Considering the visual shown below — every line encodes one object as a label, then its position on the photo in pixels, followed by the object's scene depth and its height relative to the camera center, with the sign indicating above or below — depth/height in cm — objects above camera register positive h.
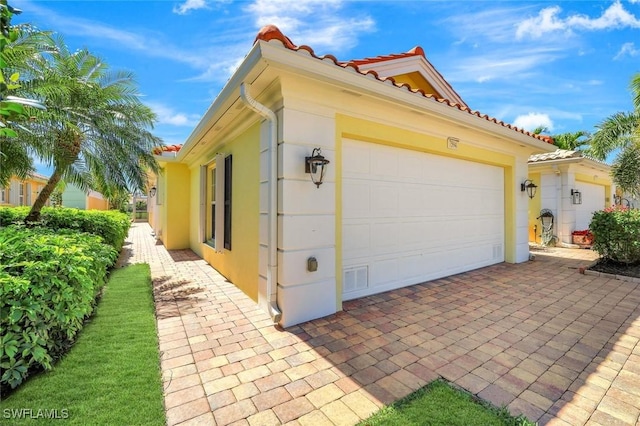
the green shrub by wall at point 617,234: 720 -59
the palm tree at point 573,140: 2073 +511
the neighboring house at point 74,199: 2801 +112
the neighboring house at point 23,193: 1917 +124
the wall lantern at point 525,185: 854 +77
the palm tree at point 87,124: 581 +196
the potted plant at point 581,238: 1144 -105
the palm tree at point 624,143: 1014 +267
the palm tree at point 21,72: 516 +237
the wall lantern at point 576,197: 1165 +58
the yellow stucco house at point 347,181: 420 +61
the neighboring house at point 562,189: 1153 +92
